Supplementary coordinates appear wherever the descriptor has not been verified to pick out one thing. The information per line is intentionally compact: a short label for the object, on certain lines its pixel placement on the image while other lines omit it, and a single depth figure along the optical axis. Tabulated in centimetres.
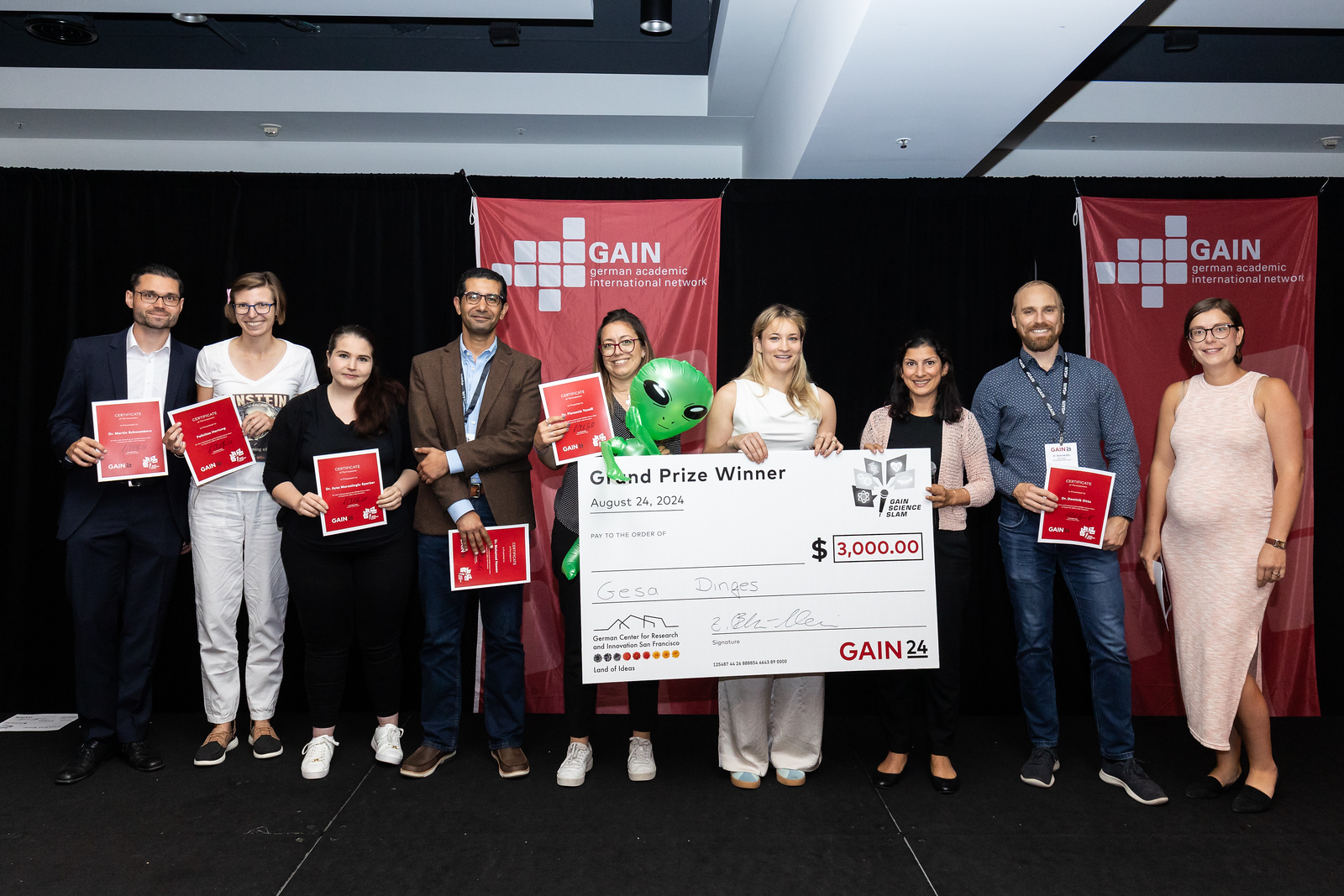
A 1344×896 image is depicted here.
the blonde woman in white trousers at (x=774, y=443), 249
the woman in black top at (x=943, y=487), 252
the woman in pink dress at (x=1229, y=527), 244
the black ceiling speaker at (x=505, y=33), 368
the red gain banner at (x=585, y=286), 333
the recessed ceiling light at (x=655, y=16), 301
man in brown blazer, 253
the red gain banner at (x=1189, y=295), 339
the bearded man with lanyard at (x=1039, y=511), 261
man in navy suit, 265
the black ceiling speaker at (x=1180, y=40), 367
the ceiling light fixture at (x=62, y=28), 353
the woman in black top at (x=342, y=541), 255
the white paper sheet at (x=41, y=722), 308
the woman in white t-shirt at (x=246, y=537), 270
